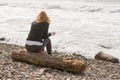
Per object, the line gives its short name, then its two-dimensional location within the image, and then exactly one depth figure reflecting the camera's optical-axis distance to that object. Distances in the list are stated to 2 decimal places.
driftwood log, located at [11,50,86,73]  7.90
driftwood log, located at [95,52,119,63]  10.94
